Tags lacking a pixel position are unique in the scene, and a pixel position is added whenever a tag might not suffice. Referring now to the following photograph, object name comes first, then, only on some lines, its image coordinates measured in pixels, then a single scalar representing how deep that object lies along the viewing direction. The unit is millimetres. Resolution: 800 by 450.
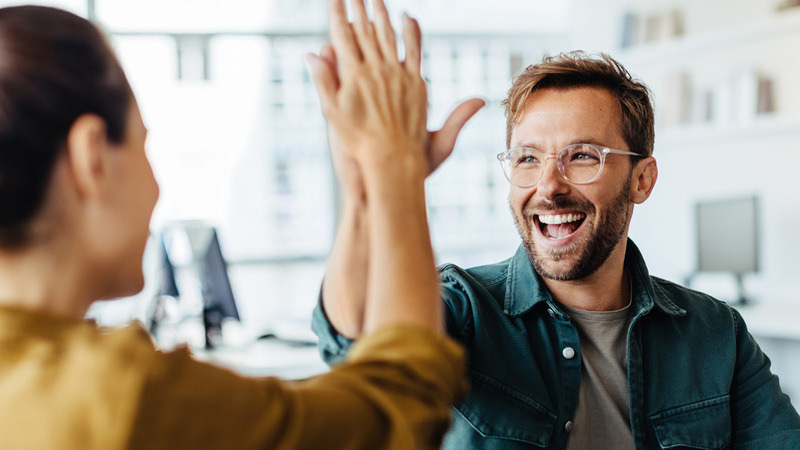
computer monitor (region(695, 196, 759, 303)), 4289
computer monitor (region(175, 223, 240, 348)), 3584
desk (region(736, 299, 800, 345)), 3707
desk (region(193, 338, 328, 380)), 3215
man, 1542
